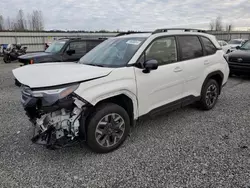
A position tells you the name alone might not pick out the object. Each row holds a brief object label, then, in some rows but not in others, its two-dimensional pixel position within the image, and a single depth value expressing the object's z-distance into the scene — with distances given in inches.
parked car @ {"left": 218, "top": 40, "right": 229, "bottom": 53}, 573.1
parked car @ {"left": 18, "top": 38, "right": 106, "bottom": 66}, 295.6
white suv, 105.2
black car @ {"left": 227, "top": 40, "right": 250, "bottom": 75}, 309.9
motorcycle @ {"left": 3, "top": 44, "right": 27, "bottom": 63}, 576.4
